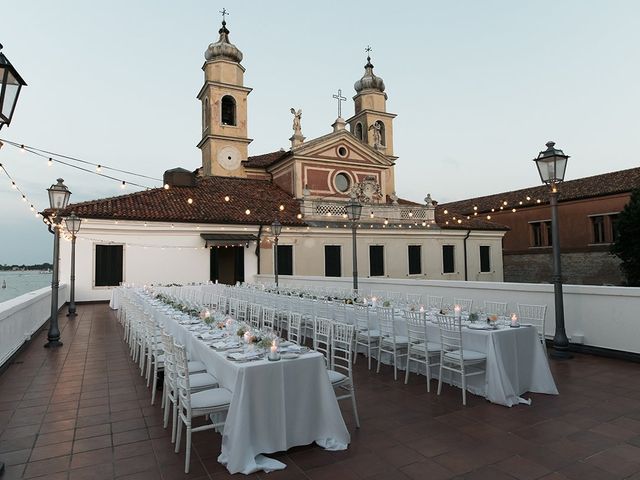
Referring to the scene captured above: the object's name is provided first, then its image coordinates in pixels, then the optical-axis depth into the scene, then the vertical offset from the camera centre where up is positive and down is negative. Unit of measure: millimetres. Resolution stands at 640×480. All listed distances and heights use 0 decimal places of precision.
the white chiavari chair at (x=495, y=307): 7828 -1077
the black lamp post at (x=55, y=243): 8570 +446
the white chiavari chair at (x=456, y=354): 5078 -1275
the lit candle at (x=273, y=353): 3846 -897
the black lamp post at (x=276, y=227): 15314 +1176
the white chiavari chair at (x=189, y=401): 3562 -1279
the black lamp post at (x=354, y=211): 11555 +1290
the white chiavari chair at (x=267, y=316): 9505 -1368
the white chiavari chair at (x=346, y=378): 4277 -1285
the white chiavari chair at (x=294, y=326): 8852 -1462
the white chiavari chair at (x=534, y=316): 6625 -1132
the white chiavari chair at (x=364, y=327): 6863 -1256
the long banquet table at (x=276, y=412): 3439 -1374
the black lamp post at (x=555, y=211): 6988 +769
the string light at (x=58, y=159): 7613 +2165
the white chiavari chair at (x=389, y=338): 6203 -1285
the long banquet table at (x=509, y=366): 4891 -1395
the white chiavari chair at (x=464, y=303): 8627 -1079
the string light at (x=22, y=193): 9423 +1836
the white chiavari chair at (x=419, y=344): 5505 -1260
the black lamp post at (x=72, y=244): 12516 +634
